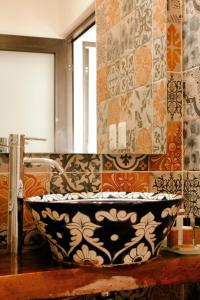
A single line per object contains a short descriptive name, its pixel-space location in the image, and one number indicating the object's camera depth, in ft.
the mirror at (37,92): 4.59
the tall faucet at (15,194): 4.13
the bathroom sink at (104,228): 3.36
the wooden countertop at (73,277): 3.32
